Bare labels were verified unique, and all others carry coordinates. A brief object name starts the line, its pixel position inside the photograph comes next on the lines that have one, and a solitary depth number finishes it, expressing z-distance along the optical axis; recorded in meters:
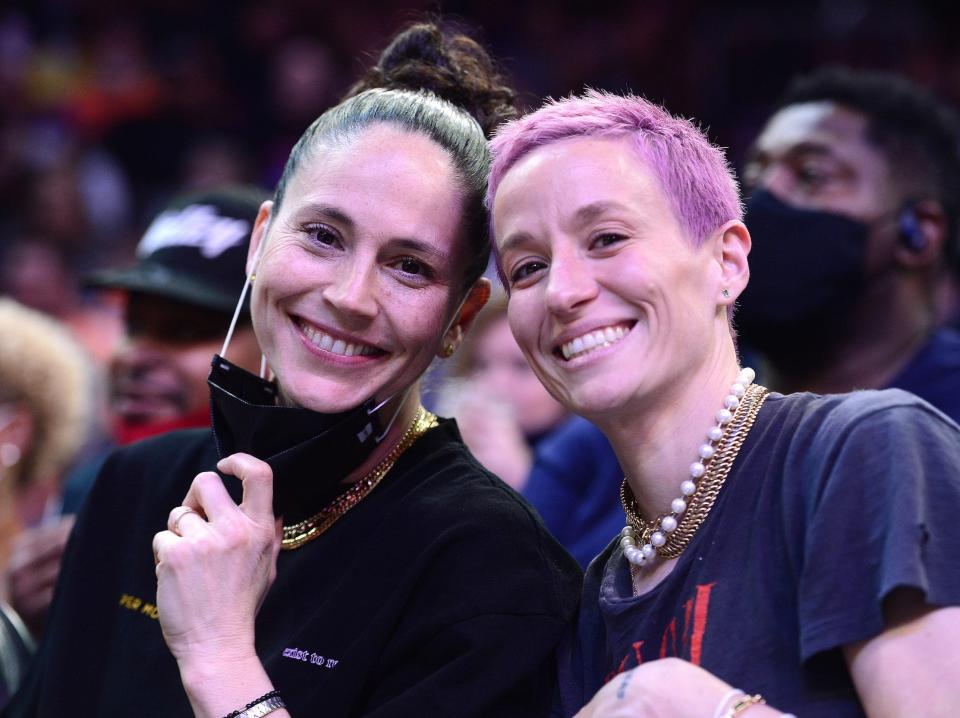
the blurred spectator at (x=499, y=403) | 4.05
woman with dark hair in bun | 1.90
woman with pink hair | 1.52
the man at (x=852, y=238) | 3.29
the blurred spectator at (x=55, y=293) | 6.30
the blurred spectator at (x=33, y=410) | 3.41
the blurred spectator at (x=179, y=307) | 3.22
